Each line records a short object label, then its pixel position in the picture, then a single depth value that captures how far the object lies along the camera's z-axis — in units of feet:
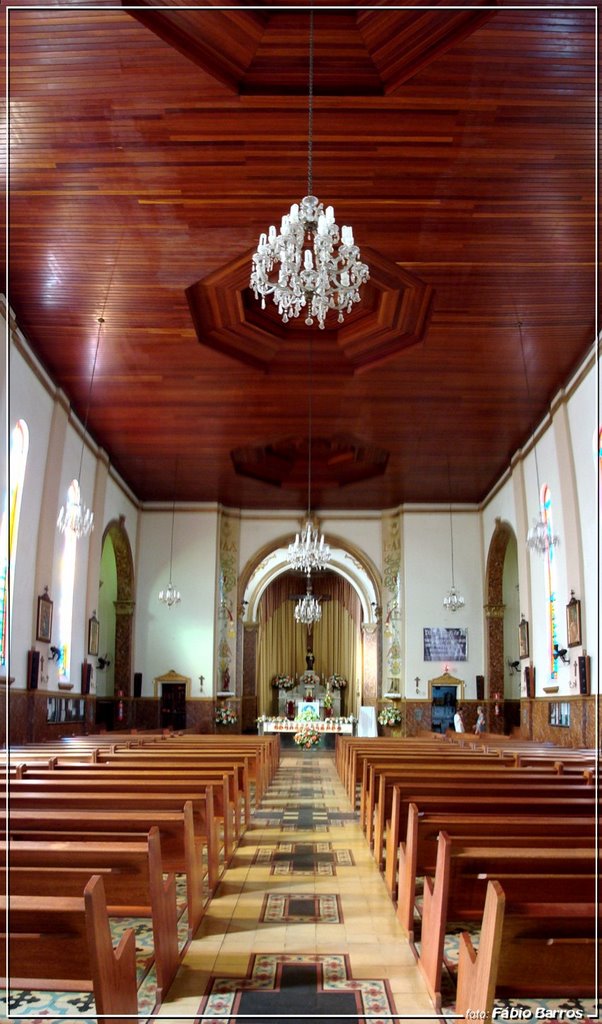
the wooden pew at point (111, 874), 12.50
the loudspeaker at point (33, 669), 48.01
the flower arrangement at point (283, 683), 105.81
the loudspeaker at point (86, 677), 60.64
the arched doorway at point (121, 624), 75.82
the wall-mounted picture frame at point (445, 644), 75.97
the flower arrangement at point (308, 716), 77.15
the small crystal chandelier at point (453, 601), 68.54
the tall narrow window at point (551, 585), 55.42
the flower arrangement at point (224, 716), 77.00
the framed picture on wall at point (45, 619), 49.55
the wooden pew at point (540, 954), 10.71
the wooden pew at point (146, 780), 21.16
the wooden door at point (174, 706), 76.89
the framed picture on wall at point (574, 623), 48.03
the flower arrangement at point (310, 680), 105.19
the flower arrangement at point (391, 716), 75.97
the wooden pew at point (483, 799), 18.89
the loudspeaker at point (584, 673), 46.73
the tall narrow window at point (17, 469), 44.92
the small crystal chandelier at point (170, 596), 69.15
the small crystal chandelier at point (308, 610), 63.87
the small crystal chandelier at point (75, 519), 44.91
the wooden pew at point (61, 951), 10.28
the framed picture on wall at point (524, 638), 62.23
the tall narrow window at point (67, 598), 57.11
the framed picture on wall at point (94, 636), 62.85
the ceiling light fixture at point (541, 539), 48.32
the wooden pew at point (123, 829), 15.15
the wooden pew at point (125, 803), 18.63
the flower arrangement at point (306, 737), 62.44
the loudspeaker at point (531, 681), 60.29
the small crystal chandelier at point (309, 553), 55.31
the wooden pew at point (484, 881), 12.37
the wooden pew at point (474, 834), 15.46
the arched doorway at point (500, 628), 74.64
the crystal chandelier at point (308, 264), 24.63
